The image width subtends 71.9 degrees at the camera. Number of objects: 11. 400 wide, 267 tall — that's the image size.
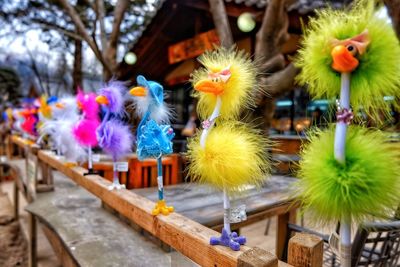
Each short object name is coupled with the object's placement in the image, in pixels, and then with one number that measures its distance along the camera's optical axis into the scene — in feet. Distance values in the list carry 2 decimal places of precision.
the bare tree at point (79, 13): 21.84
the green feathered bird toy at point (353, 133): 1.99
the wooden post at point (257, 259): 2.44
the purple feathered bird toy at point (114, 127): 5.66
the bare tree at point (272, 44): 8.78
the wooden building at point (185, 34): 12.17
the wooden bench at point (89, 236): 5.61
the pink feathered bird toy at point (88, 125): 6.57
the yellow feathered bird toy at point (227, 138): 2.85
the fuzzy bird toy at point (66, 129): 7.48
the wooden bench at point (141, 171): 8.80
